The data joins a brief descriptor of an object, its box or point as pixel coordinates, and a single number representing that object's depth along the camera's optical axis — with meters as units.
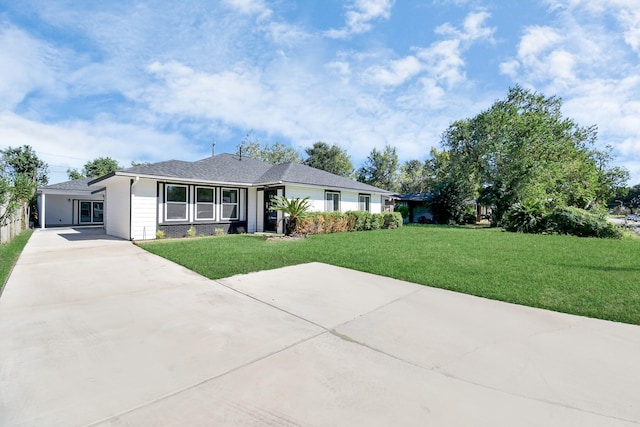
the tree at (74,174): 37.91
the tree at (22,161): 34.22
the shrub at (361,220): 16.14
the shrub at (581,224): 14.32
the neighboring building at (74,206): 20.49
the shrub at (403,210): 27.73
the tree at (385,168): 43.69
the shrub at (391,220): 18.41
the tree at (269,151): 39.84
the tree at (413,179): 44.78
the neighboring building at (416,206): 28.53
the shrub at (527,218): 16.62
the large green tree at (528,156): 20.67
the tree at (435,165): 34.91
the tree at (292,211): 12.88
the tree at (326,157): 39.97
